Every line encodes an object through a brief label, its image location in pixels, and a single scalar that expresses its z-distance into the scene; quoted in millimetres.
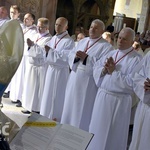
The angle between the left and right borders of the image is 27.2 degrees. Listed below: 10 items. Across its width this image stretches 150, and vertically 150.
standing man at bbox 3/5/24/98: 6759
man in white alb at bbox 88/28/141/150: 3818
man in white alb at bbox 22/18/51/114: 5801
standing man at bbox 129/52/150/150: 3416
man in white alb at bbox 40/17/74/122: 5277
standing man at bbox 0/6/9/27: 7011
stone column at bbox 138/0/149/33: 16575
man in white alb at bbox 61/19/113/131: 4484
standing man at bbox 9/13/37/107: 6312
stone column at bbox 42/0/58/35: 8930
